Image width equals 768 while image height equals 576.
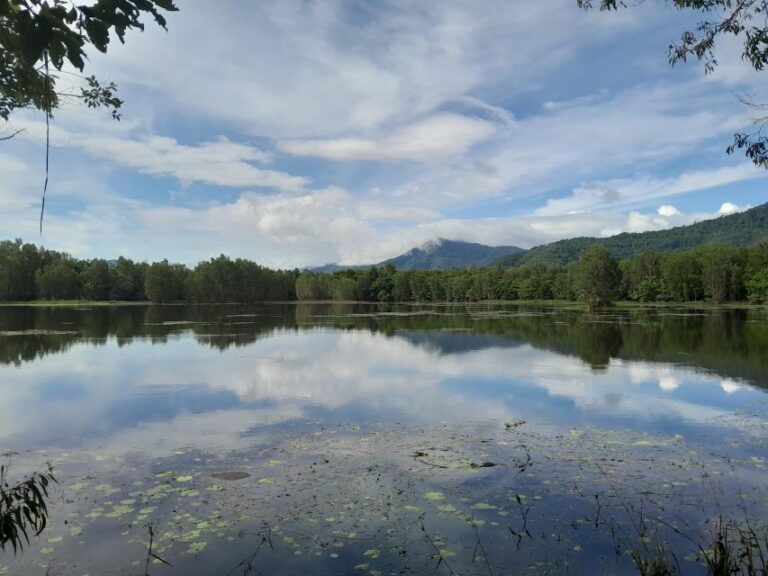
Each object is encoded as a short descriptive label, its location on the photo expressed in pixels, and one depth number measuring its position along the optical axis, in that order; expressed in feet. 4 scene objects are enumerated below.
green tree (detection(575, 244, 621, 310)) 278.46
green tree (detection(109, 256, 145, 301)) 435.94
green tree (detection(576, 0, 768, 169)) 23.26
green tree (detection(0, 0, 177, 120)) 8.53
